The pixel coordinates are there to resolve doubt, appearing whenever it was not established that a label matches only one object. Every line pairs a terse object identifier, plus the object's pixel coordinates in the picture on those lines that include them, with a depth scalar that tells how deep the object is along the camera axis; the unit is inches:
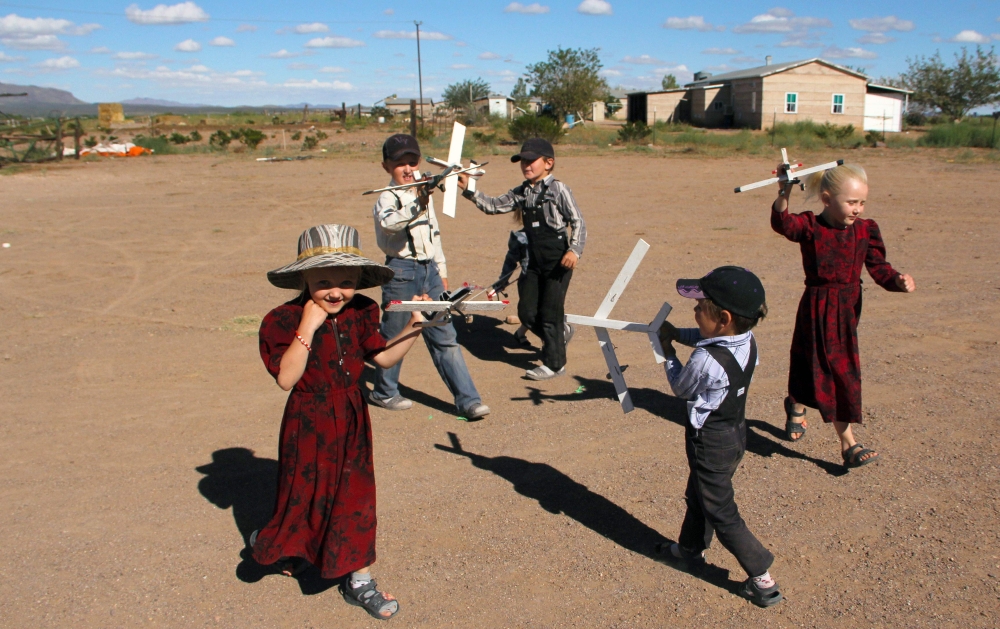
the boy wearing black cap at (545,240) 233.5
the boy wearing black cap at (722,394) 123.0
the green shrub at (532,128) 1362.0
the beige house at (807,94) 1722.4
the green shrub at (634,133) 1373.0
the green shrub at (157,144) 1235.9
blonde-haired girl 176.9
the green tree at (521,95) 2778.1
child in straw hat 121.8
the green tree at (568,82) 2345.0
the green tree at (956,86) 2005.4
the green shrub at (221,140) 1437.5
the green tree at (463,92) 3671.3
